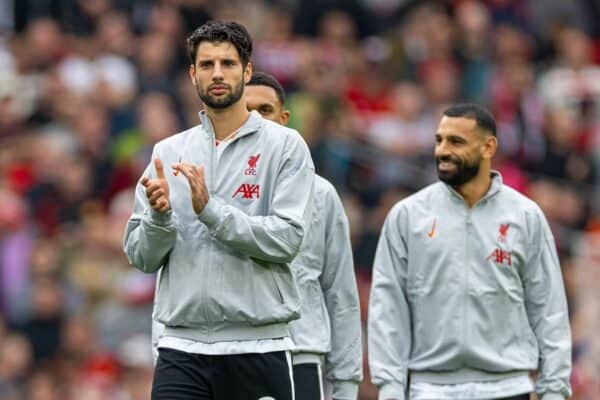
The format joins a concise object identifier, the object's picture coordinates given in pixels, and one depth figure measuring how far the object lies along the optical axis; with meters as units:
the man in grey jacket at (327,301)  19.95
